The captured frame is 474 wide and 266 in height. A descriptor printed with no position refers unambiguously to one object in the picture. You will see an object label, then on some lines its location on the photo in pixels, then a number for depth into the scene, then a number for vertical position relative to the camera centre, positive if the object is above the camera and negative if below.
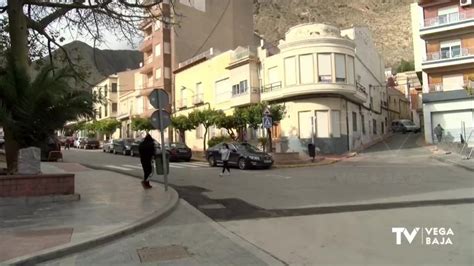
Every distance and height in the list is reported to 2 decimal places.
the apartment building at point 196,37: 53.41 +12.74
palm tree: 12.90 +1.39
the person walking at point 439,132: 36.97 +1.36
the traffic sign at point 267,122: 27.28 +1.72
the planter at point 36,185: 12.32 -0.64
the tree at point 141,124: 49.12 +3.16
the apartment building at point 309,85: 35.19 +5.00
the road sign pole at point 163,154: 14.23 +0.05
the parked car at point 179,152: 32.25 +0.26
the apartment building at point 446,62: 39.22 +6.86
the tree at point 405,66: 98.94 +16.82
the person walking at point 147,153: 15.55 +0.11
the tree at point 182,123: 38.91 +2.50
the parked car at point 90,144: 55.09 +1.53
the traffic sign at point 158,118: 14.34 +1.08
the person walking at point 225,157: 21.09 -0.10
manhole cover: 7.29 -1.43
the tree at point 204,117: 35.94 +2.79
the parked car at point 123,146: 39.62 +0.91
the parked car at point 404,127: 54.34 +2.71
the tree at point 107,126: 67.31 +4.17
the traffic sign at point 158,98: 14.30 +1.64
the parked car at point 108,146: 43.84 +0.97
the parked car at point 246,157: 24.88 -0.11
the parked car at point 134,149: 37.62 +0.60
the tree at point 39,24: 13.38 +4.28
